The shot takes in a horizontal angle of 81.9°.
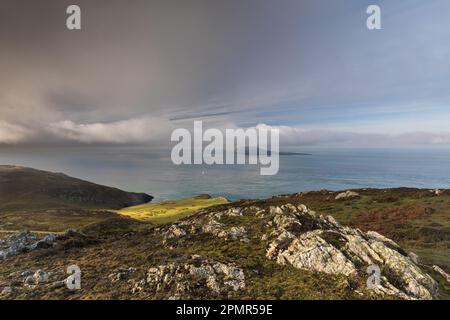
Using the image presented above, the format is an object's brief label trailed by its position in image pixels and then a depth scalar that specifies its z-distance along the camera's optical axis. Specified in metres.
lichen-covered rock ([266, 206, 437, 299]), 19.80
